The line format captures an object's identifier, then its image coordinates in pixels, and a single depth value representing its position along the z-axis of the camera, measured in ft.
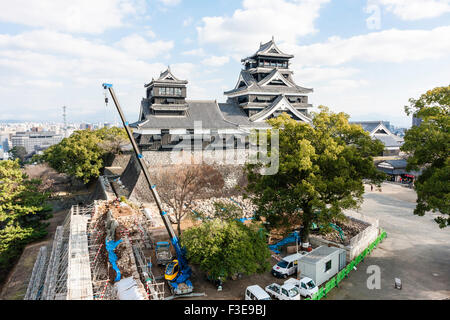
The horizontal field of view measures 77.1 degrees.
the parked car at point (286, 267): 48.14
